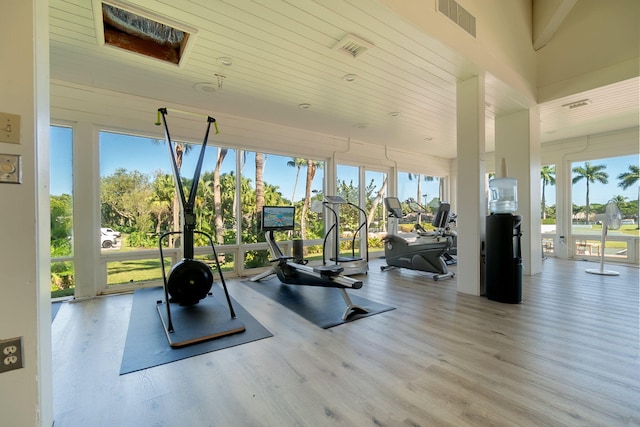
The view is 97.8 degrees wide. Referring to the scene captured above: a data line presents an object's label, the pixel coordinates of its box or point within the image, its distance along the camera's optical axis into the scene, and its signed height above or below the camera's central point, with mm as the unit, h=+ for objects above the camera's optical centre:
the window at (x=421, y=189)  8359 +761
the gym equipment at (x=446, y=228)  5508 -345
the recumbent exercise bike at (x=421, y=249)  5191 -715
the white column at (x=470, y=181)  3877 +439
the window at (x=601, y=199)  6363 +276
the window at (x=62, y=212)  3979 +69
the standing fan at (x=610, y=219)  5383 -169
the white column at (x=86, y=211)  4074 +80
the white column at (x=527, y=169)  5102 +786
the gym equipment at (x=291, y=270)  3309 -791
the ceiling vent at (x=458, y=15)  3203 +2372
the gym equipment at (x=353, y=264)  5441 -1025
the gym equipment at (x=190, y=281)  3002 -793
